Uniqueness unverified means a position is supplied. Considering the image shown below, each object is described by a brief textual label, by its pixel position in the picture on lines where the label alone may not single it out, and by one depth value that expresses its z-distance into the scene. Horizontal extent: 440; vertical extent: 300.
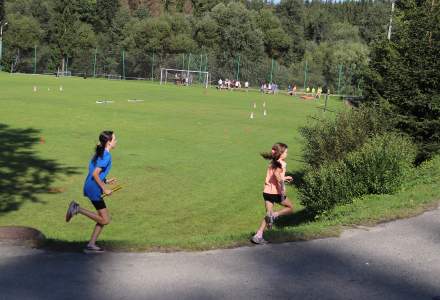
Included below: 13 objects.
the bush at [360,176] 11.62
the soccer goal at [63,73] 83.66
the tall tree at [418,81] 17.48
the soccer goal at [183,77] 76.44
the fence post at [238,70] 78.10
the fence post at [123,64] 79.16
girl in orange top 8.55
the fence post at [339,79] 71.80
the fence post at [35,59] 84.25
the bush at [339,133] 15.46
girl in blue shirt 8.09
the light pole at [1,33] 84.57
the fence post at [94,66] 83.12
